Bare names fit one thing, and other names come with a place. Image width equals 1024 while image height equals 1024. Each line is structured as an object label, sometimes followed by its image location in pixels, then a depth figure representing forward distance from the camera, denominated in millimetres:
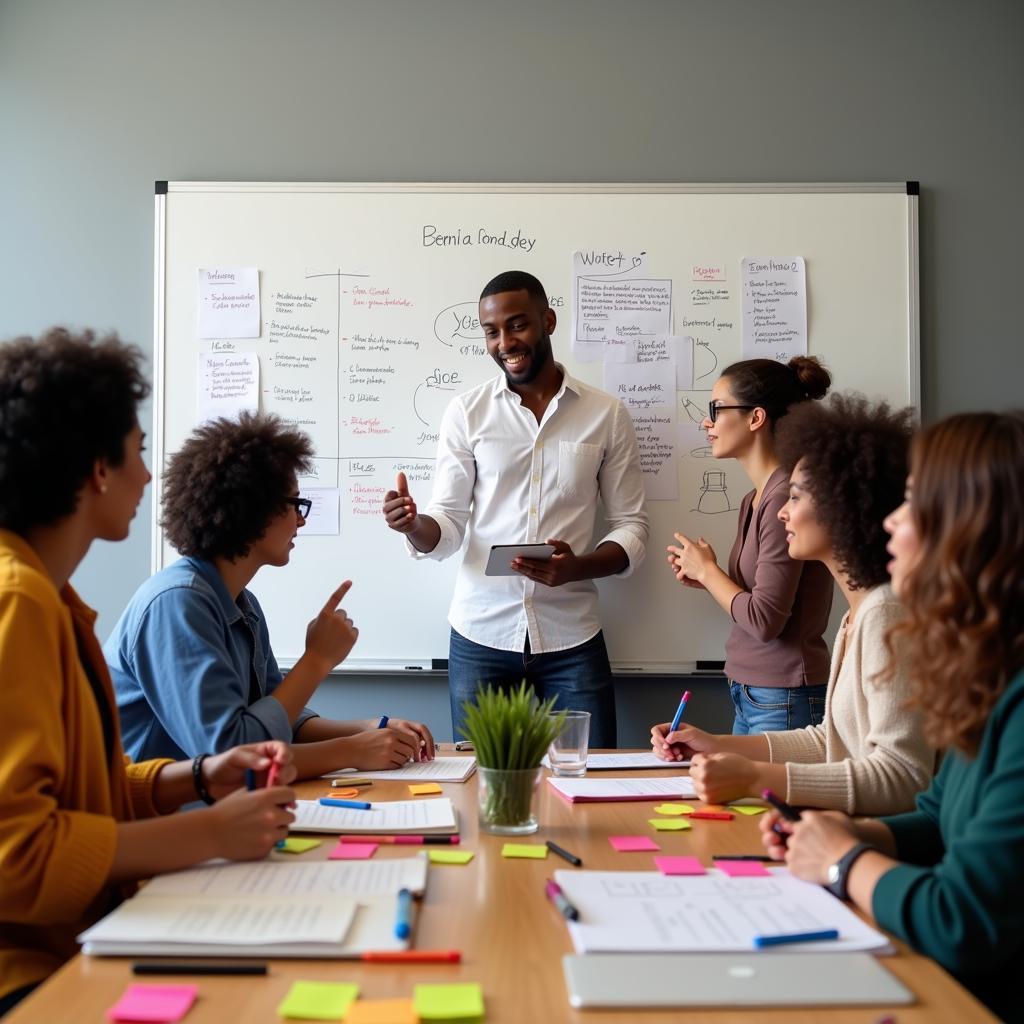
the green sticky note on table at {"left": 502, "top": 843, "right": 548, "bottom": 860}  1371
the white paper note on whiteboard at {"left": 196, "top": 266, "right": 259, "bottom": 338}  3322
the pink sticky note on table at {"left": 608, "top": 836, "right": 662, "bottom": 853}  1406
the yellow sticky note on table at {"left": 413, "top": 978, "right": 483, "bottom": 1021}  908
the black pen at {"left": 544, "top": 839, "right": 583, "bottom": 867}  1339
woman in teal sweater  1035
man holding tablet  3018
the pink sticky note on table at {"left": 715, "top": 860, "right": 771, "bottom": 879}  1290
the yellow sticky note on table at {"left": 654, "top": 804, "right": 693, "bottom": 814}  1602
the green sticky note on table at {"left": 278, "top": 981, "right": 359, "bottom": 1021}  912
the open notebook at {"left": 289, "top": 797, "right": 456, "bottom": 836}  1483
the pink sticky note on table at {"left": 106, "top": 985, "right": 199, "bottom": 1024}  904
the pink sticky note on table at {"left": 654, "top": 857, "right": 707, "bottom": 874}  1298
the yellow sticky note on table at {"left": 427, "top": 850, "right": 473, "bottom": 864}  1347
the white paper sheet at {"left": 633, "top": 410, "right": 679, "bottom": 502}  3271
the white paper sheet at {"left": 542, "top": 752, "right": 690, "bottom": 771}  1938
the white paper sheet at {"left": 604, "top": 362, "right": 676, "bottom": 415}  3285
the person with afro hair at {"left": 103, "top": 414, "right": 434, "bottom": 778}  1718
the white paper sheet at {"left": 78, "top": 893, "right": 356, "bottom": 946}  1039
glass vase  1463
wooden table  922
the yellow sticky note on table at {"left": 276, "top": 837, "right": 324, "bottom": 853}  1381
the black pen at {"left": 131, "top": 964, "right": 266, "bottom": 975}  996
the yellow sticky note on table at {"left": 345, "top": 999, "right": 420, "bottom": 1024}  898
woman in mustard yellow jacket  1153
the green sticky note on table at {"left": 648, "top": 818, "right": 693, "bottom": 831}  1514
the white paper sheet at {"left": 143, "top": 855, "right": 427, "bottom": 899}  1191
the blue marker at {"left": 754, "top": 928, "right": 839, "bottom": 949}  1050
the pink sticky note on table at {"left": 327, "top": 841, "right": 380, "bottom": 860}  1355
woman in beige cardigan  1589
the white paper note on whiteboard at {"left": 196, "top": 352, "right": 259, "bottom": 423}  3328
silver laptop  943
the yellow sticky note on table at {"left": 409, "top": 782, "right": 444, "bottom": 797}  1738
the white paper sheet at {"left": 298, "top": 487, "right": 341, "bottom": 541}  3312
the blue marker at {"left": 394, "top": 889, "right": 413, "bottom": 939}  1066
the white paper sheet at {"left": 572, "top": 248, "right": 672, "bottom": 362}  3291
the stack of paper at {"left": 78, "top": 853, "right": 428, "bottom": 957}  1034
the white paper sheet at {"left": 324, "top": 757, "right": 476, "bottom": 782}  1836
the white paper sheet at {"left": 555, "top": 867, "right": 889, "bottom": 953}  1059
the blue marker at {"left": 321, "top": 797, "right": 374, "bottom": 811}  1602
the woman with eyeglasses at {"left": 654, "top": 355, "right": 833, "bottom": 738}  2578
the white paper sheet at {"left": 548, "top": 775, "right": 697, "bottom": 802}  1688
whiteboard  3291
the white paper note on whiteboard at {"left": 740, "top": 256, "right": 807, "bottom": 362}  3289
